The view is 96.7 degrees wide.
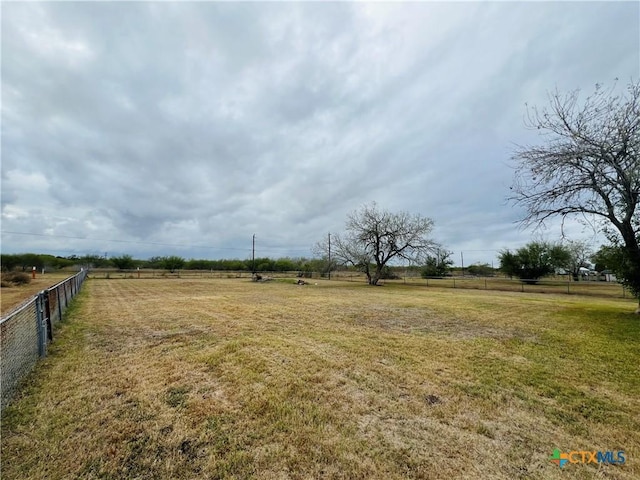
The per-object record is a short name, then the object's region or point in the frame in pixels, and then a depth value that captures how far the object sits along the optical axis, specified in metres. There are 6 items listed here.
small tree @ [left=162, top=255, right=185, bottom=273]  44.91
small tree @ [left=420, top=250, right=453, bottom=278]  34.06
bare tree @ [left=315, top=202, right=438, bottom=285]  25.25
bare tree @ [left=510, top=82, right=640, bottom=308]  7.31
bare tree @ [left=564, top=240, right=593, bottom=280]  35.48
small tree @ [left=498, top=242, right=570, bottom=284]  30.12
